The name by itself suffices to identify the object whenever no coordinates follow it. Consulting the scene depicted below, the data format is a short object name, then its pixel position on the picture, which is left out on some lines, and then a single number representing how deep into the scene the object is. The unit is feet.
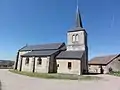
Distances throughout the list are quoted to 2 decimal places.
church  59.62
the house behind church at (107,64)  74.87
